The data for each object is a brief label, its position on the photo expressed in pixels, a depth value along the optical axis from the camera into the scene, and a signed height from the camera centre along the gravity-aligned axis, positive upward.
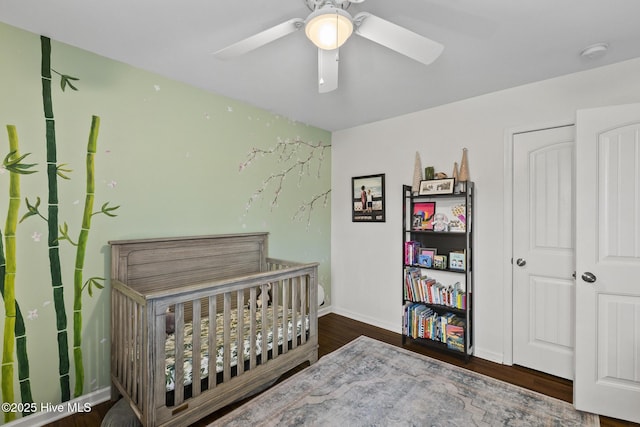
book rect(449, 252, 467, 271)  2.67 -0.44
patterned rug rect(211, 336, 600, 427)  1.82 -1.26
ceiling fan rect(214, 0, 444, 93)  1.26 +0.80
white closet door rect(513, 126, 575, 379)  2.29 -0.30
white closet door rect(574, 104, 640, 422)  1.81 -0.31
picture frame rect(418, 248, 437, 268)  2.83 -0.42
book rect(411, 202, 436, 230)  2.91 -0.03
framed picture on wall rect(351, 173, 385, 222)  3.40 +0.16
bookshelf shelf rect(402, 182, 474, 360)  2.65 -0.57
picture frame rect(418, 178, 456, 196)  2.69 +0.24
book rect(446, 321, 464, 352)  2.60 -1.08
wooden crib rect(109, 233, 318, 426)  1.63 -0.79
